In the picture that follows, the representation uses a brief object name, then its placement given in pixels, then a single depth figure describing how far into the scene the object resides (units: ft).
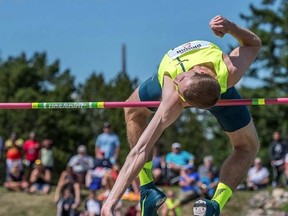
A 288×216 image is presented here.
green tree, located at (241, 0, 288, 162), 115.96
